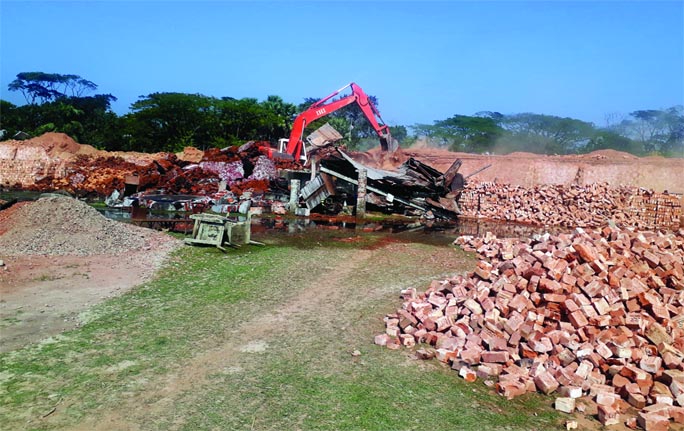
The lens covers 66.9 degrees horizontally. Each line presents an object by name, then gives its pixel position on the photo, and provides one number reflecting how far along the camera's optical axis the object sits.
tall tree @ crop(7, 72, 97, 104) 46.19
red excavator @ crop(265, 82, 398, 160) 22.69
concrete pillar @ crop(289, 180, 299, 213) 18.71
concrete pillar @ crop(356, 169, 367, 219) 18.58
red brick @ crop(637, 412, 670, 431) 4.43
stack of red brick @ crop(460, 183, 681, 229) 19.50
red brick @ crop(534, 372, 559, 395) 5.02
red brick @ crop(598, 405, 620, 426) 4.54
